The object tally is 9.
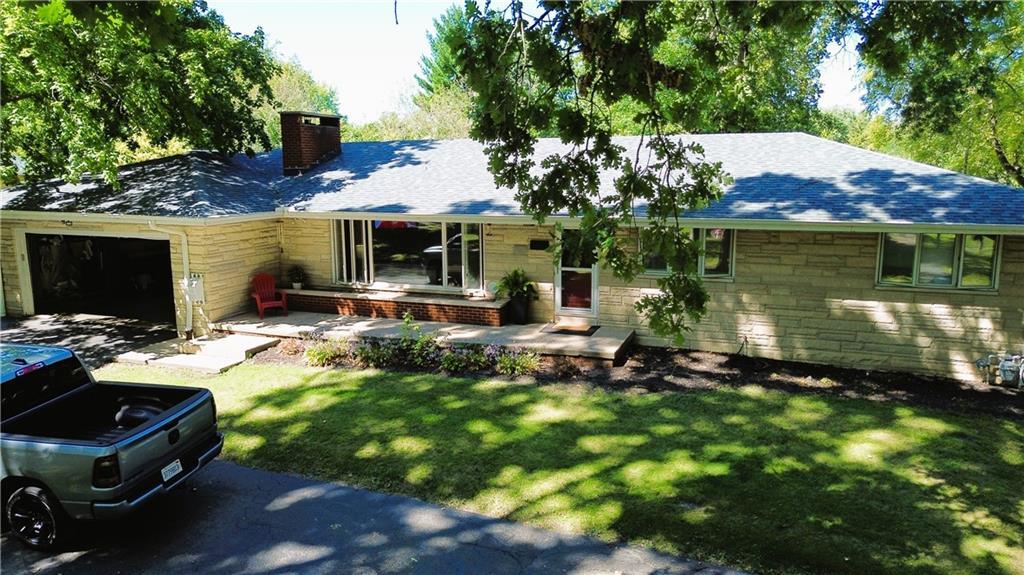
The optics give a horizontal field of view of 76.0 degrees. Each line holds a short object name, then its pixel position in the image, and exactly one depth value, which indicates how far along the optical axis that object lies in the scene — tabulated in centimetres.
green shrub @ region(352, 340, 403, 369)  1181
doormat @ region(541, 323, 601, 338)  1278
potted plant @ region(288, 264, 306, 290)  1527
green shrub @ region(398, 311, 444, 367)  1178
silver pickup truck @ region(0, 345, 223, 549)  571
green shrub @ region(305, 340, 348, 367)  1189
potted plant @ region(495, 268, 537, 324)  1356
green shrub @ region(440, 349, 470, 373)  1145
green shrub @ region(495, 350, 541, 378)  1126
